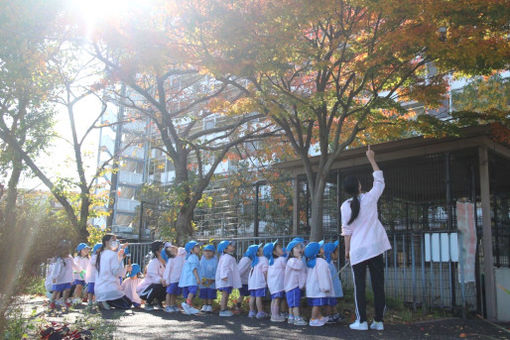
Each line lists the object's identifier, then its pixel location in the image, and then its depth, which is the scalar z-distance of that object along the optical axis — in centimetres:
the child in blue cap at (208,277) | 955
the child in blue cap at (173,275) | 990
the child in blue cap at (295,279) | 779
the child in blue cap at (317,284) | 747
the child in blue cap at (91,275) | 1093
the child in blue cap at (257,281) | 864
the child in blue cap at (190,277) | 923
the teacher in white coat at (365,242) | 648
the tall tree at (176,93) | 1070
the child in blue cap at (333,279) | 782
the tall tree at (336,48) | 819
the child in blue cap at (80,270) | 1144
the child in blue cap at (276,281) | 814
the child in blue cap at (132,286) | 1073
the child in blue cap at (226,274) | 902
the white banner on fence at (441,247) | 845
